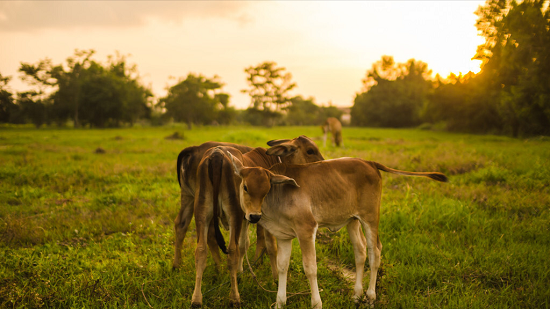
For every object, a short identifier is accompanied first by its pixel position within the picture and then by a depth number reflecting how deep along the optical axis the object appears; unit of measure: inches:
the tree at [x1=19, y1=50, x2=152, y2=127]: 1018.7
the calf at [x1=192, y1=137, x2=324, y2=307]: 151.3
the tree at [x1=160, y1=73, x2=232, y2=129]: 1878.7
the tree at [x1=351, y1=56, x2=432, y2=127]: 2121.1
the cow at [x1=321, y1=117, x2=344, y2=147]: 732.6
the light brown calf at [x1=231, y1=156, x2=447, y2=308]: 142.3
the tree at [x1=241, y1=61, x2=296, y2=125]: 2486.5
